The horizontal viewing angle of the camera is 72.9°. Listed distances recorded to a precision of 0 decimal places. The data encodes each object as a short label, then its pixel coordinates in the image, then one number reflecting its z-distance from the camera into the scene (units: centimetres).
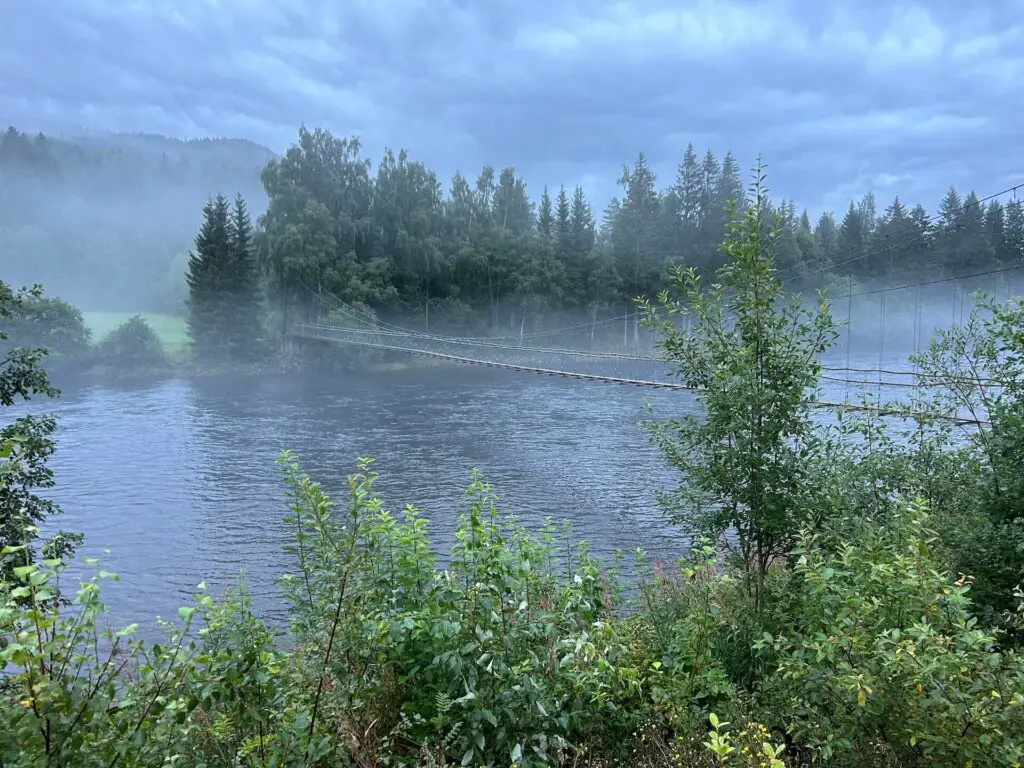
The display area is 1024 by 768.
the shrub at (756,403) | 381
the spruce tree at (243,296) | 4425
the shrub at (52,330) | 3950
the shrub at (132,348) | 3938
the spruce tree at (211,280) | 4384
